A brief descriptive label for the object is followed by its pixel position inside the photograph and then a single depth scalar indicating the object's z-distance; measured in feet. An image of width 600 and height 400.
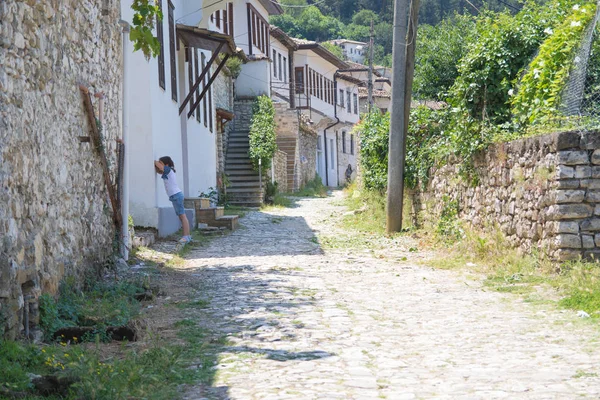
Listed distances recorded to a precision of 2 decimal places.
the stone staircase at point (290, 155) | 112.37
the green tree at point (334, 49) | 241.41
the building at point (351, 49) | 287.79
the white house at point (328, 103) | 136.87
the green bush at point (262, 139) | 87.56
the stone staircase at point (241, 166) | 83.66
